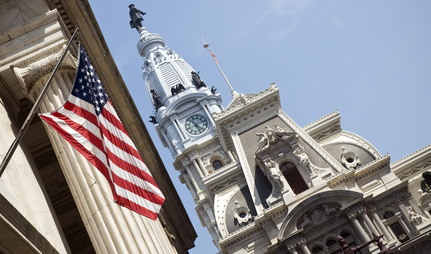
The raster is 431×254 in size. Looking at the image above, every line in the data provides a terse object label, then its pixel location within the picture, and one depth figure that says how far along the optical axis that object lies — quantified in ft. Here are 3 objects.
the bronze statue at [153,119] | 299.62
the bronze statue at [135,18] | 366.63
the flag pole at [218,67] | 184.96
